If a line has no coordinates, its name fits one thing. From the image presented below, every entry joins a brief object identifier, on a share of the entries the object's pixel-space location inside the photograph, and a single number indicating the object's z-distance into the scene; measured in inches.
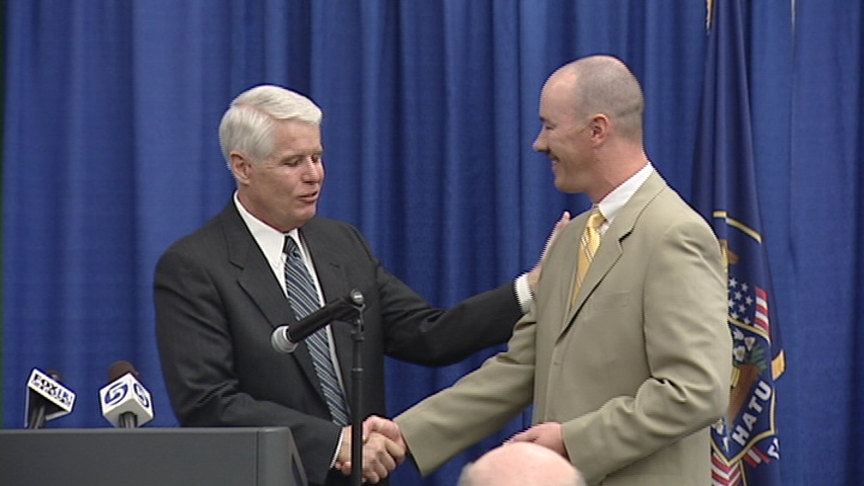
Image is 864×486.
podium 172.2
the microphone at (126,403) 208.5
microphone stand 215.8
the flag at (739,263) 333.1
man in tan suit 215.6
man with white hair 249.1
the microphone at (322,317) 208.8
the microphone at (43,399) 204.4
